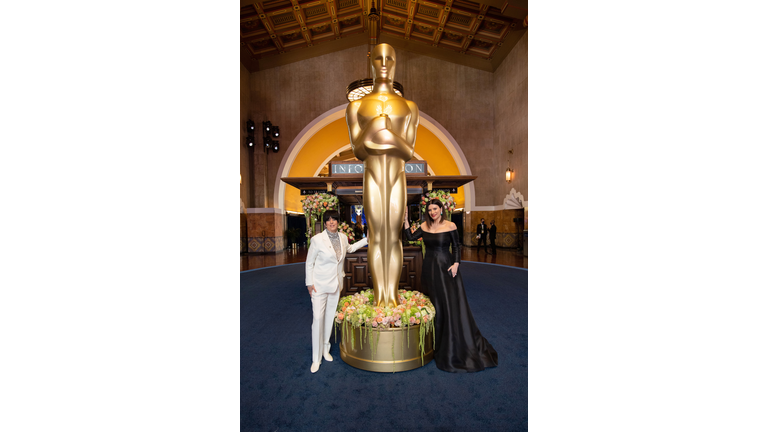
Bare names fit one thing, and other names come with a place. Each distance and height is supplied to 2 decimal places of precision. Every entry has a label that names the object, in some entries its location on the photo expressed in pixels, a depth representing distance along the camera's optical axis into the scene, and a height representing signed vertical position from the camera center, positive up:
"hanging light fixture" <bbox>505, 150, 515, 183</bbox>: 10.20 +1.17
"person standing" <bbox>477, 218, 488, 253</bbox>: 11.07 -0.84
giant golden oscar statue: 2.68 +0.38
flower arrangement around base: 2.71 -0.98
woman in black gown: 2.79 -0.89
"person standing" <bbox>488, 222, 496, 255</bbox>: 10.44 -0.86
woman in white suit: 2.77 -0.56
